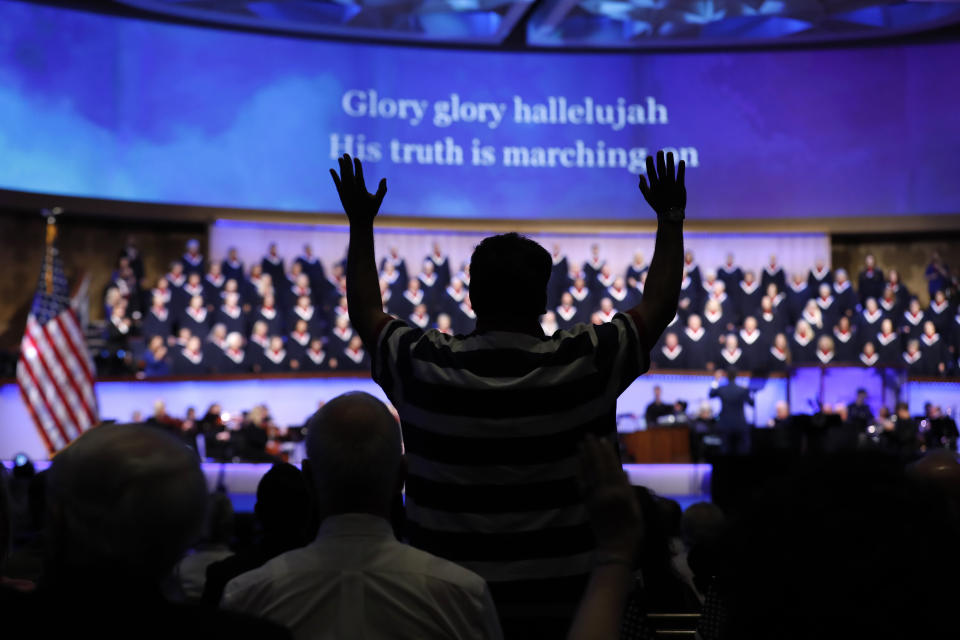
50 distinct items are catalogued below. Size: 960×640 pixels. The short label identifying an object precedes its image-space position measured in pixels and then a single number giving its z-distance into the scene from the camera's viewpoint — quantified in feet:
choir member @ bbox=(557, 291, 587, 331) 47.60
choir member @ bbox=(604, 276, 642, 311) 48.44
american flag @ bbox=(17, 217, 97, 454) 34.91
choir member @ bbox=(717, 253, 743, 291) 50.85
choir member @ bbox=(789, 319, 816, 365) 46.09
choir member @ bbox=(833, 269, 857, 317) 48.52
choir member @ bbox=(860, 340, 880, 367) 45.34
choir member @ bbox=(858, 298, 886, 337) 46.52
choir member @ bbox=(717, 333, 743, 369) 45.32
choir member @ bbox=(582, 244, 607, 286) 50.31
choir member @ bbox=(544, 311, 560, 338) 46.01
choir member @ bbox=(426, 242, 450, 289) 50.26
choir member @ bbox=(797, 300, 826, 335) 47.11
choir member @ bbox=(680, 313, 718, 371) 46.68
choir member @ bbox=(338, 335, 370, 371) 45.60
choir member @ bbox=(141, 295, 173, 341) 43.78
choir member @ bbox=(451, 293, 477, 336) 48.32
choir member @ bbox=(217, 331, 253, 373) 43.55
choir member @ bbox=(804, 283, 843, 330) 47.83
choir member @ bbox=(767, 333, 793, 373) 45.06
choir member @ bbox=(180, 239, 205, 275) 47.96
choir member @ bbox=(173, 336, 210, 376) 42.73
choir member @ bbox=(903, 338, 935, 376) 46.36
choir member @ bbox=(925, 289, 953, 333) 47.37
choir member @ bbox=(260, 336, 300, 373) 43.96
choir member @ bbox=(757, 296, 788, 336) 47.06
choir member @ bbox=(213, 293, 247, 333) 45.06
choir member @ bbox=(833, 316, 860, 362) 46.01
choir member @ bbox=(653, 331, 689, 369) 46.55
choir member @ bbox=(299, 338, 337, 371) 44.96
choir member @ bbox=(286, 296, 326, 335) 46.23
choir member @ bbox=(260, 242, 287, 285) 49.73
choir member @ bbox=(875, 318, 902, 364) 46.06
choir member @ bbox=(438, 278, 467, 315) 48.66
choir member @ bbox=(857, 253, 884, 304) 50.37
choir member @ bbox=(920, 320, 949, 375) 46.34
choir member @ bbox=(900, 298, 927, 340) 47.11
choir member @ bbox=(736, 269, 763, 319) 49.78
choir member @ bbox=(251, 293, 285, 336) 45.57
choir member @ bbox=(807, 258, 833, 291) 50.31
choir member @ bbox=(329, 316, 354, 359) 45.57
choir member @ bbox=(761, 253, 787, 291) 51.31
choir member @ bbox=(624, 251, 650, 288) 51.17
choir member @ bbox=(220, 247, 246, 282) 48.42
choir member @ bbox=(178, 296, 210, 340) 44.68
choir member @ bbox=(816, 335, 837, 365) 44.86
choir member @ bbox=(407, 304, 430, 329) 47.50
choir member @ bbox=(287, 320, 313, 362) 44.88
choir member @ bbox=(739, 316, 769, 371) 46.26
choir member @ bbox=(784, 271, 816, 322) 49.95
